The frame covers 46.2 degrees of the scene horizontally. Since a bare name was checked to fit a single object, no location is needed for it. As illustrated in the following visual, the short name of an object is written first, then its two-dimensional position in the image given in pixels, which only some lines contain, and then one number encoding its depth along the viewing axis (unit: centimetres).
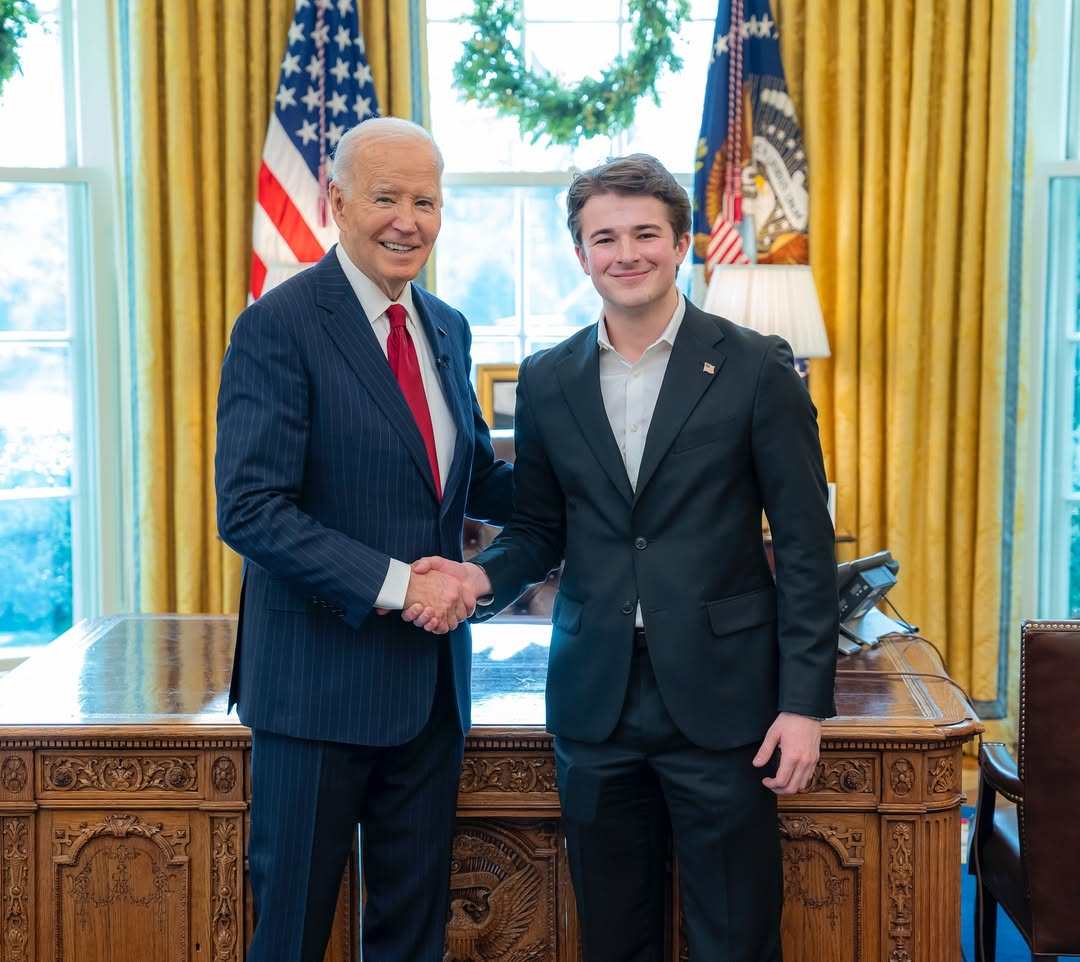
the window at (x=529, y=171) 474
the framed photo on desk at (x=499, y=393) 456
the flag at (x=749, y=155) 445
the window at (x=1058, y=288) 460
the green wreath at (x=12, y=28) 443
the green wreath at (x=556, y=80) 453
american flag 438
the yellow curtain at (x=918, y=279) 440
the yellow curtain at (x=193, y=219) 439
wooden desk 219
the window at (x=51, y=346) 462
